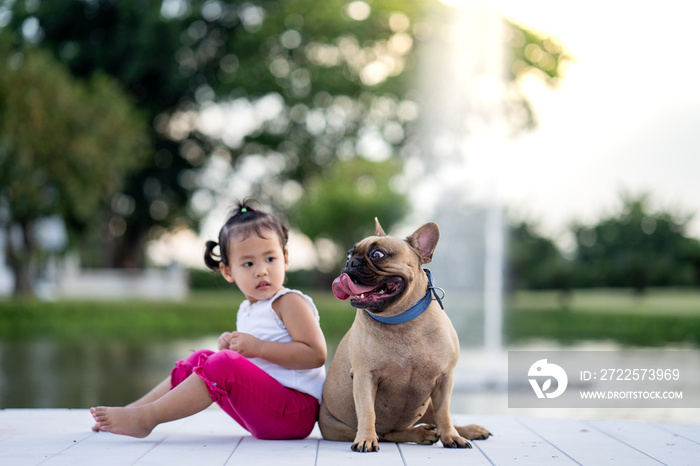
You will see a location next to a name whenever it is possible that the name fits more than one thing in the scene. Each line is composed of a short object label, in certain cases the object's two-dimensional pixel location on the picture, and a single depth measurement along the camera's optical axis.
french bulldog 3.11
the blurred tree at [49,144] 17.86
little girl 3.39
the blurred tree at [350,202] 28.81
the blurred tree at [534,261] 21.22
